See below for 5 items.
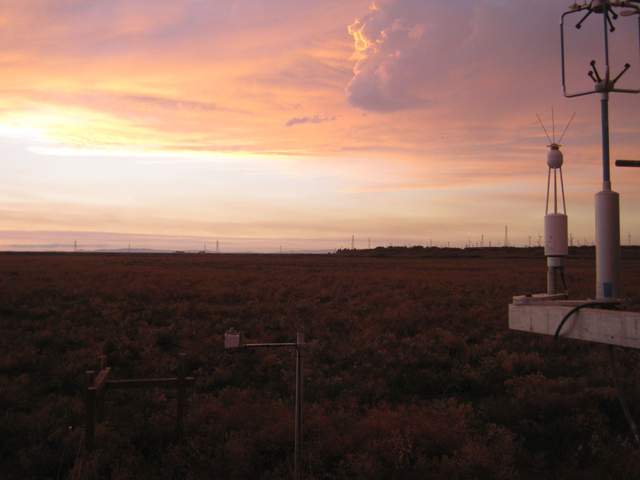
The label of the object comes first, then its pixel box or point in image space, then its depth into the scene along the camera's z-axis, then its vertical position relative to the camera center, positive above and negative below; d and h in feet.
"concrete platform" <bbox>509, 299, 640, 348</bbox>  12.14 -1.63
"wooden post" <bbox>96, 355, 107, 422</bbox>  22.66 -6.99
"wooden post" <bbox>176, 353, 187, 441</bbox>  23.52 -6.19
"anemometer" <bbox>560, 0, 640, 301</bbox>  13.62 +1.31
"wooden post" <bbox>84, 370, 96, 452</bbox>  20.69 -6.42
